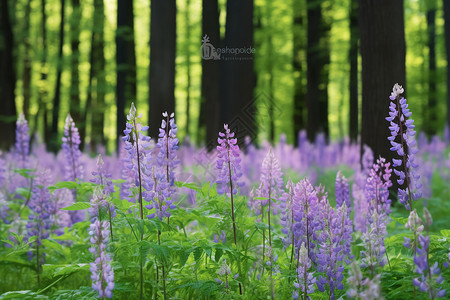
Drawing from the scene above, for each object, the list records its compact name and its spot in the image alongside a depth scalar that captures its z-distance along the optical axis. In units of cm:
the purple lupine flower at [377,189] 372
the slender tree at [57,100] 1839
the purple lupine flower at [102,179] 344
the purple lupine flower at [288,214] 312
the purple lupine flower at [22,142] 655
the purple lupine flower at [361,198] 446
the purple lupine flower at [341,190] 421
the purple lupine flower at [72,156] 511
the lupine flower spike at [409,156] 307
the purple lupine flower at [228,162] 320
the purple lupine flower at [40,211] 428
